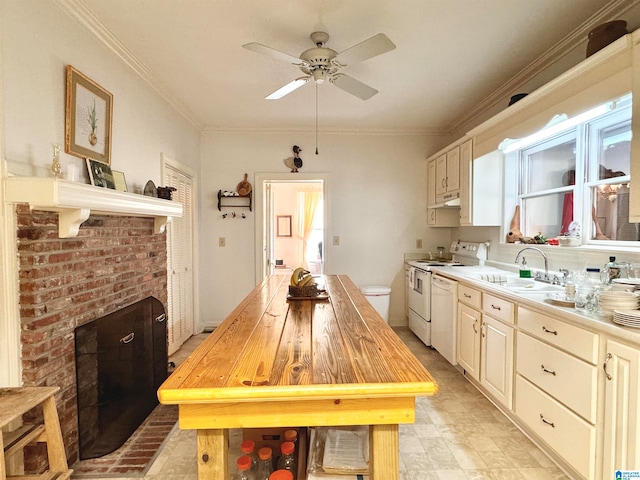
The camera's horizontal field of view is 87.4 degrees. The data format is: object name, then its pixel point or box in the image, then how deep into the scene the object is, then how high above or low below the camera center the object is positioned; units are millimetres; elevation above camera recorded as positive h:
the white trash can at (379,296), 4082 -765
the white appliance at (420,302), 3578 -779
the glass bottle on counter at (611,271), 1848 -196
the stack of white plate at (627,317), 1391 -346
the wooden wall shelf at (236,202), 4301 +397
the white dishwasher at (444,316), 2988 -772
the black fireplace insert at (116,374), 1880 -919
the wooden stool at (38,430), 1383 -900
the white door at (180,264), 3443 -347
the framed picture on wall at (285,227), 7297 +134
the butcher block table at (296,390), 903 -422
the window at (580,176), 2156 +453
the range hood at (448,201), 3576 +379
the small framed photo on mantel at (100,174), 2016 +358
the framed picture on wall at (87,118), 1870 +683
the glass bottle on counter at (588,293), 1695 -302
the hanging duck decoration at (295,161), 4270 +923
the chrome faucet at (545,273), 2511 -285
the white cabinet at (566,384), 1405 -768
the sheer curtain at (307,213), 7203 +440
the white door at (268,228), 4352 +66
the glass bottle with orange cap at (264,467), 1229 -882
